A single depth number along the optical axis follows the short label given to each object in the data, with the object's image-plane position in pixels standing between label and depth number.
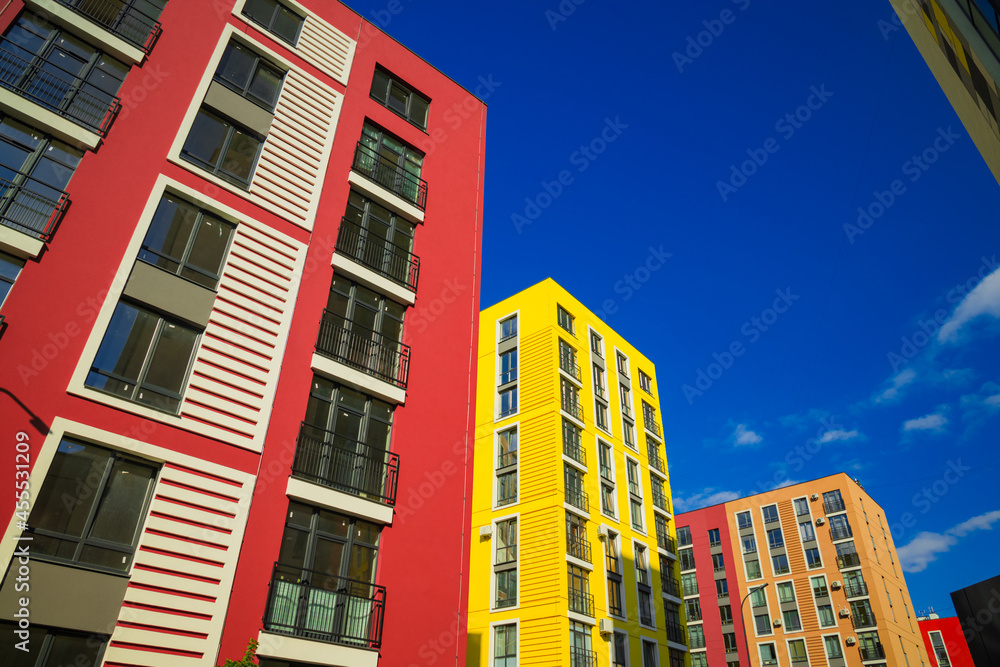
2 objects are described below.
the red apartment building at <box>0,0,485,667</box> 10.92
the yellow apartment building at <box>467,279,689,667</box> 30.78
